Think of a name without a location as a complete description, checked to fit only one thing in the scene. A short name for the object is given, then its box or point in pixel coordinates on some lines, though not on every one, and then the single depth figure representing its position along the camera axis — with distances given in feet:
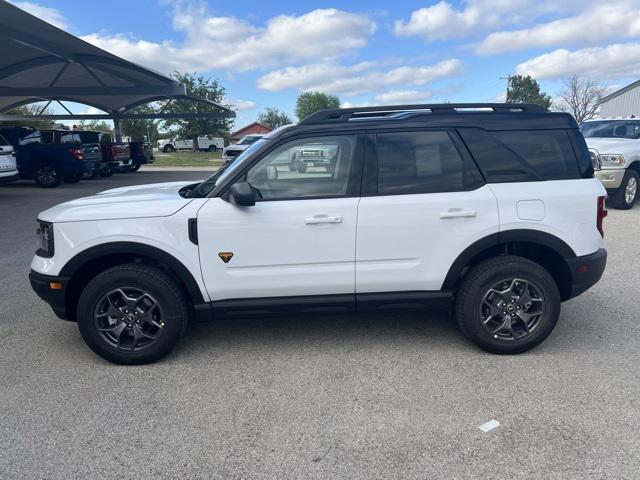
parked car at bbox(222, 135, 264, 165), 64.48
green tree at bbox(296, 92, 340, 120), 281.74
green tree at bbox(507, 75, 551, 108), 245.37
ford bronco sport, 11.66
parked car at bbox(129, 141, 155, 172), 72.28
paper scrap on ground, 9.32
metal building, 117.39
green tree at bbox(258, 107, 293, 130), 316.85
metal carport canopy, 41.11
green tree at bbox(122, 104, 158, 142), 167.94
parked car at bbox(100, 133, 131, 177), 62.64
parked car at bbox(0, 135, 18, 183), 41.42
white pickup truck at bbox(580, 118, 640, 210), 31.78
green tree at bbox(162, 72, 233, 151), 166.81
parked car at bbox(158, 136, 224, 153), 183.42
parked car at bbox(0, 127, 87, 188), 50.85
